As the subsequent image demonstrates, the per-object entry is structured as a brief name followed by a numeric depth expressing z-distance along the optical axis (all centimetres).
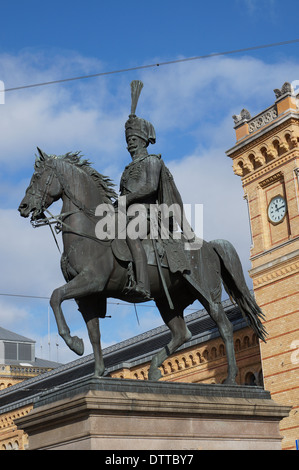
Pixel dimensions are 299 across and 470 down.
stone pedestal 951
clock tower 2809
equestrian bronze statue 1083
